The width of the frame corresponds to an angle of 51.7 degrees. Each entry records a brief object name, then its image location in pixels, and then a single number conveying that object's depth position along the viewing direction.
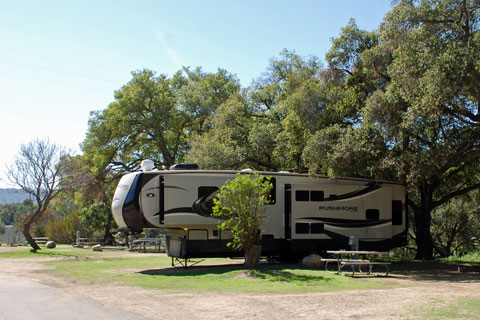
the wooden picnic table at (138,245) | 27.66
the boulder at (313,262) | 16.06
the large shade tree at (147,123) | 34.09
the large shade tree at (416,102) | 13.55
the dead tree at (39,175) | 28.41
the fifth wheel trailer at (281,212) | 15.81
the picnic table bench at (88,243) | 32.22
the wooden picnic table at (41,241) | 38.79
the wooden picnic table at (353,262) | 13.69
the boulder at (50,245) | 30.66
